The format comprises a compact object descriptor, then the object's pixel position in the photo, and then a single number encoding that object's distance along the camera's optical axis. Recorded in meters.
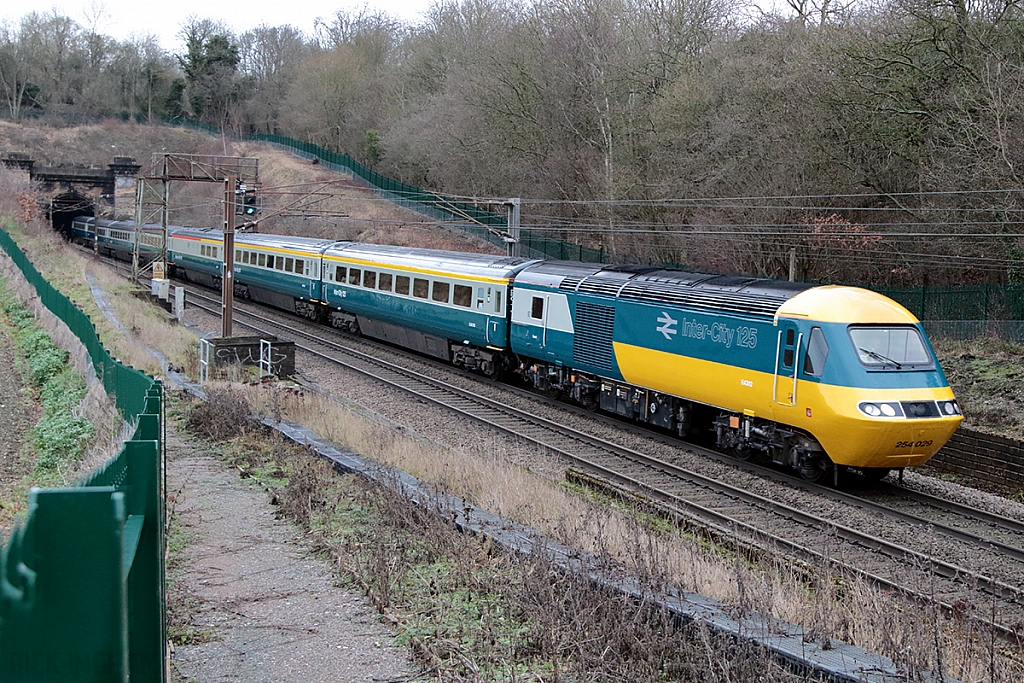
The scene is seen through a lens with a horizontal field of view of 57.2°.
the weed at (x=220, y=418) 13.41
